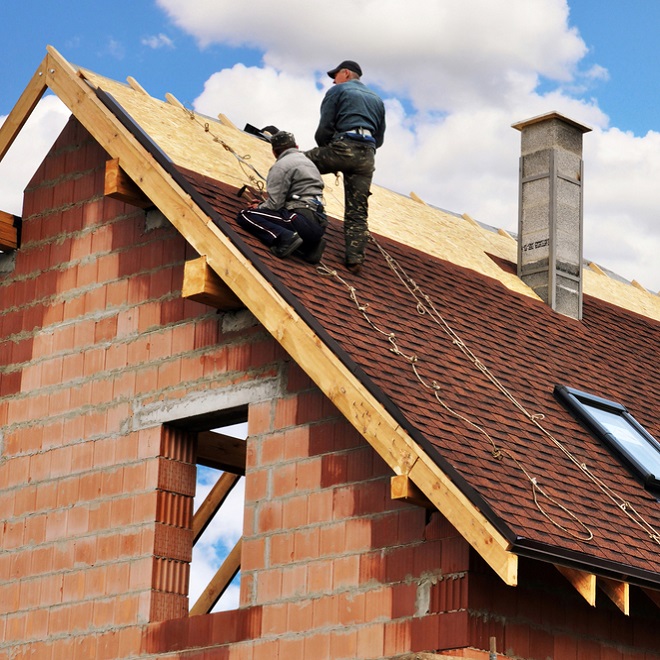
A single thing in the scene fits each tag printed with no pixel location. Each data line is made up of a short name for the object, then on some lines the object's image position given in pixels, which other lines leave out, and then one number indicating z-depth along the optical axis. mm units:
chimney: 17359
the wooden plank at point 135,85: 16250
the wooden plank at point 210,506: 19094
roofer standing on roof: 13836
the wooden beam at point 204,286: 12617
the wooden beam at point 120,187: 13805
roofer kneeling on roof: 12992
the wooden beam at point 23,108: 15062
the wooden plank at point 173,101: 16391
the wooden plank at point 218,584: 19047
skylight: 12688
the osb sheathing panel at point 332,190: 14781
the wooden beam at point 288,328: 10281
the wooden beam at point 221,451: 16688
